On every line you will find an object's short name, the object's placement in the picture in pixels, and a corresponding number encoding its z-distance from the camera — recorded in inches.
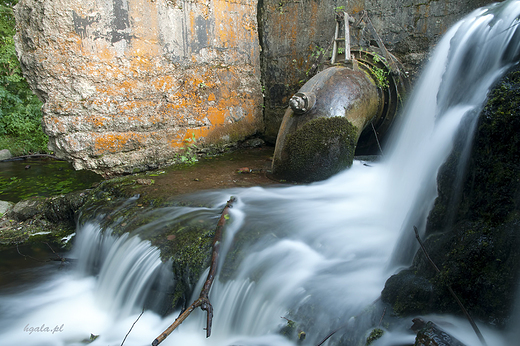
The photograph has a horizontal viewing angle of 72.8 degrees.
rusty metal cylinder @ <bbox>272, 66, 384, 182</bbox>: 138.4
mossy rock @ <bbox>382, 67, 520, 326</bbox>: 62.9
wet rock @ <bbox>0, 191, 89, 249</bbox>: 140.0
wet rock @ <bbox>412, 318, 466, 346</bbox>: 57.3
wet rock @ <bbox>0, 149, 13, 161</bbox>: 261.6
